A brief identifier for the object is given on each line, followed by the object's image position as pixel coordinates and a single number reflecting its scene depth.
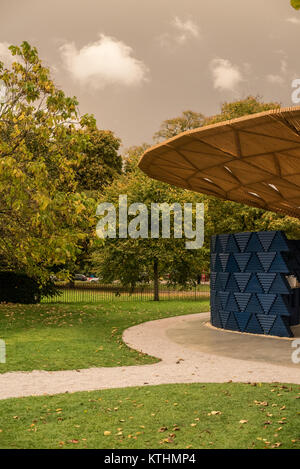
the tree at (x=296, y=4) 2.64
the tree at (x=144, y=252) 31.06
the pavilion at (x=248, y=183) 9.18
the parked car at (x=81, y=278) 76.21
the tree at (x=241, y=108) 39.13
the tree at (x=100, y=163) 45.50
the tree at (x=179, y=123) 52.16
